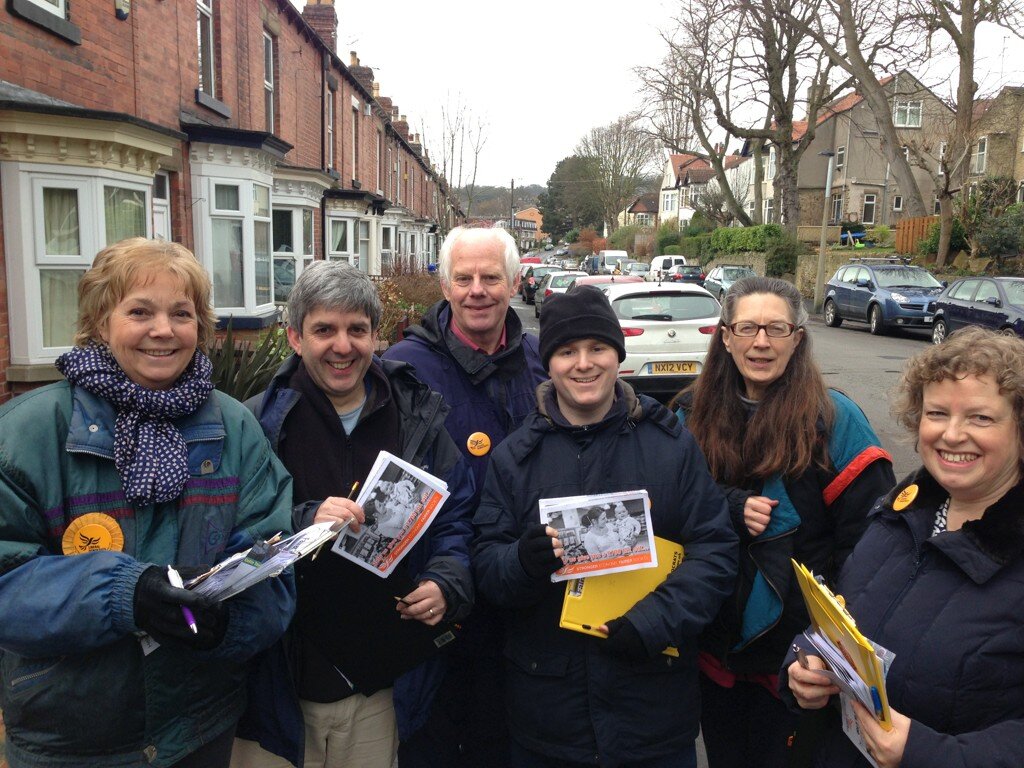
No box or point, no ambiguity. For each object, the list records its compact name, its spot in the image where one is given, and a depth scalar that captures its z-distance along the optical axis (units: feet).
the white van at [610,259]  141.42
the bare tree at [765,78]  92.07
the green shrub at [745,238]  118.62
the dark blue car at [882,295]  62.49
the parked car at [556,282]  83.87
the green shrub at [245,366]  15.72
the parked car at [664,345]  32.50
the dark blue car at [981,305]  46.09
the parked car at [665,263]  136.01
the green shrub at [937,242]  85.30
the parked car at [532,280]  107.14
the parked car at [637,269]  137.62
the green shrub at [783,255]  111.34
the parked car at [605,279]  47.03
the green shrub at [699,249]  148.83
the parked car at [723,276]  90.79
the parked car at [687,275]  118.81
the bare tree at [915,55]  75.92
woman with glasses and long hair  7.68
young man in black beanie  7.07
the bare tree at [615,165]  237.66
